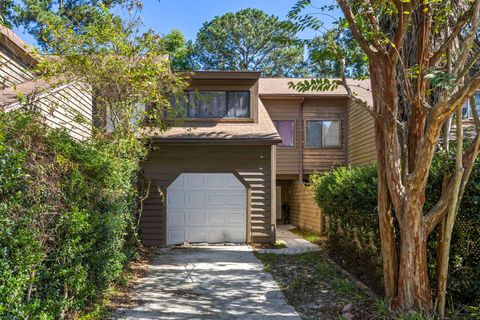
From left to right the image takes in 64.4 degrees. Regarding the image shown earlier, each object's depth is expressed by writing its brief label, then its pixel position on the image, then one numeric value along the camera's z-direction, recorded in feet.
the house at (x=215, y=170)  34.17
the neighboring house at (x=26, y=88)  21.06
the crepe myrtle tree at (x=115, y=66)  24.77
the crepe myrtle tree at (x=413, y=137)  14.38
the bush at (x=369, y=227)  15.20
